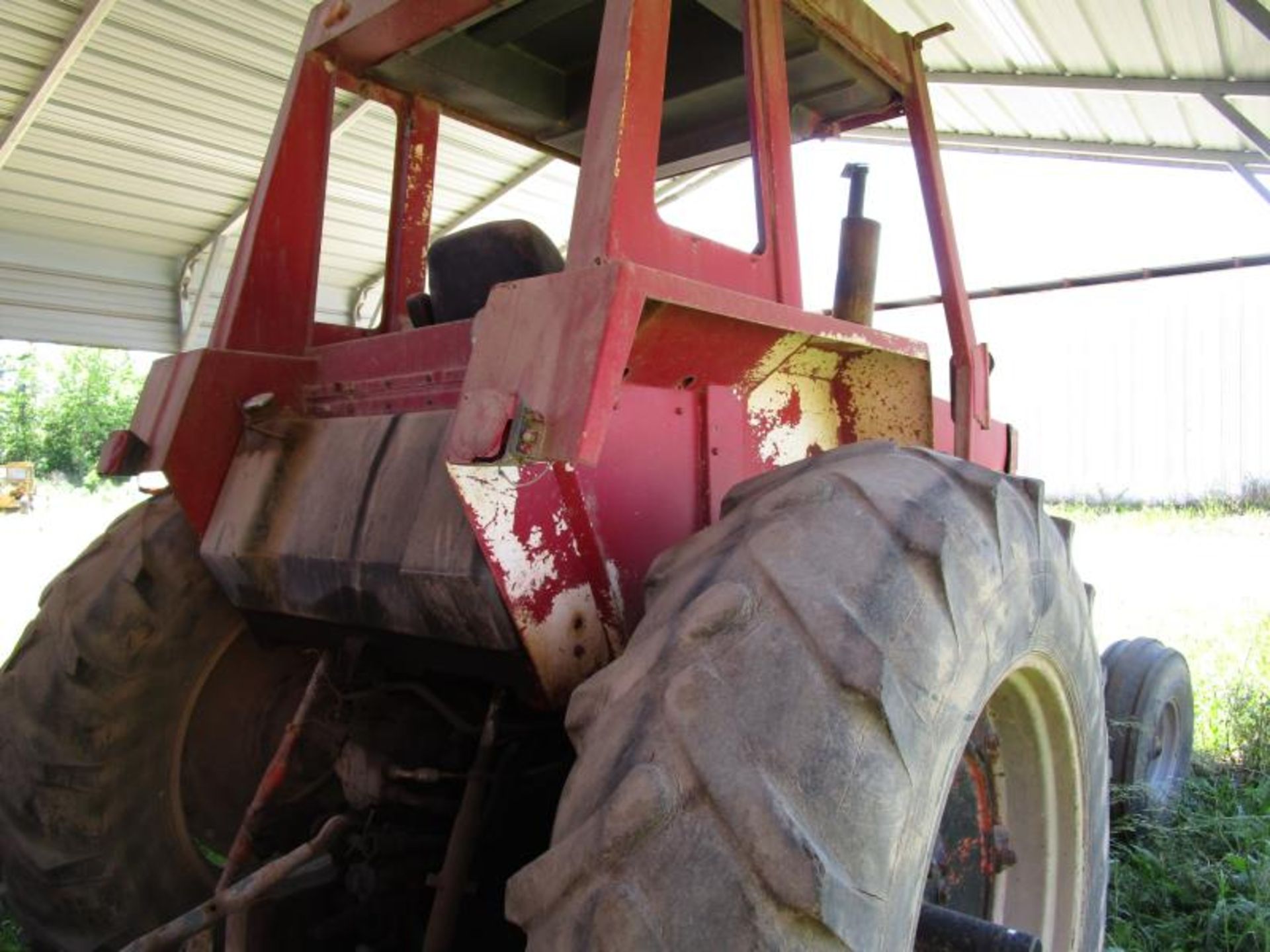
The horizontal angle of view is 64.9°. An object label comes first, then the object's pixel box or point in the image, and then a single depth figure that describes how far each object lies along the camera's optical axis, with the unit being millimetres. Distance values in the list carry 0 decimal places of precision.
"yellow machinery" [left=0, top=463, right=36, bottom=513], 22031
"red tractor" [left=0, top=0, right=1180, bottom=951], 1077
